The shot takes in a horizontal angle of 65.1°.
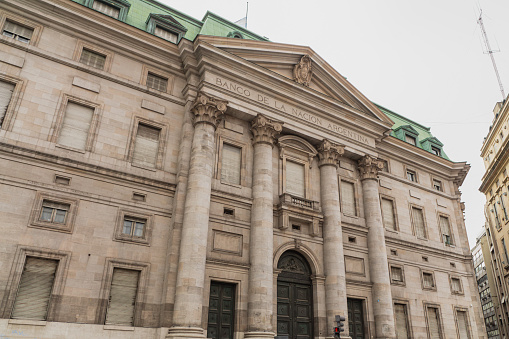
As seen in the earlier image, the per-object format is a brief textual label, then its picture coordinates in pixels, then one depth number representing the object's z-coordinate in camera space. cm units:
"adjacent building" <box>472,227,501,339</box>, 6859
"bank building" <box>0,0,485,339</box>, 1828
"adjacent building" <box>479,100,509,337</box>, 4897
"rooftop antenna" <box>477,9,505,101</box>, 5209
